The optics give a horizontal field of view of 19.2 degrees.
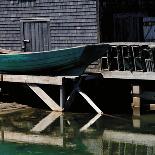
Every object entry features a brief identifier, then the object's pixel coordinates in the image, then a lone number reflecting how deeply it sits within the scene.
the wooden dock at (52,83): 15.16
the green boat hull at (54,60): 15.11
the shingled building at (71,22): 16.92
